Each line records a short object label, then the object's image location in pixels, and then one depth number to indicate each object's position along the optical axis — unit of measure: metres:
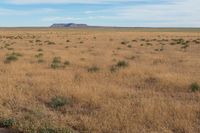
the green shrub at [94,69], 18.14
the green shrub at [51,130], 8.23
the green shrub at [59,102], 11.08
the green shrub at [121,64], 20.45
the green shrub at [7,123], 8.92
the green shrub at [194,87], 13.44
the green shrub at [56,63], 19.98
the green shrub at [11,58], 22.74
